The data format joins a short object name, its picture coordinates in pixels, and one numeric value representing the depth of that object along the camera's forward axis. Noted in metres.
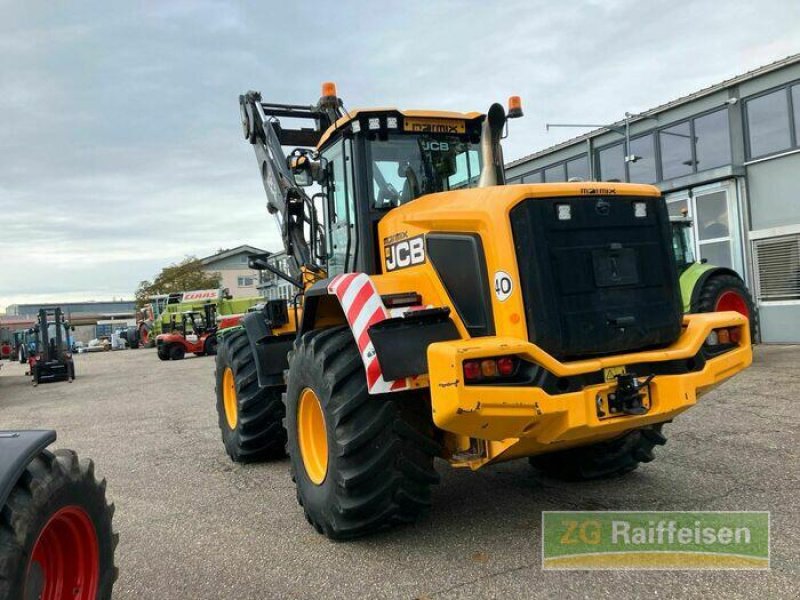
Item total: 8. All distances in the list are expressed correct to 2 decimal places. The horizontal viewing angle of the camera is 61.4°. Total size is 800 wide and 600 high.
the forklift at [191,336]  29.44
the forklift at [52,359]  20.58
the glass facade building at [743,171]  14.24
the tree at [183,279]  55.66
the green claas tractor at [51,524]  2.40
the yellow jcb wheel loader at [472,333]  3.57
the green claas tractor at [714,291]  10.90
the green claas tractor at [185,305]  32.62
